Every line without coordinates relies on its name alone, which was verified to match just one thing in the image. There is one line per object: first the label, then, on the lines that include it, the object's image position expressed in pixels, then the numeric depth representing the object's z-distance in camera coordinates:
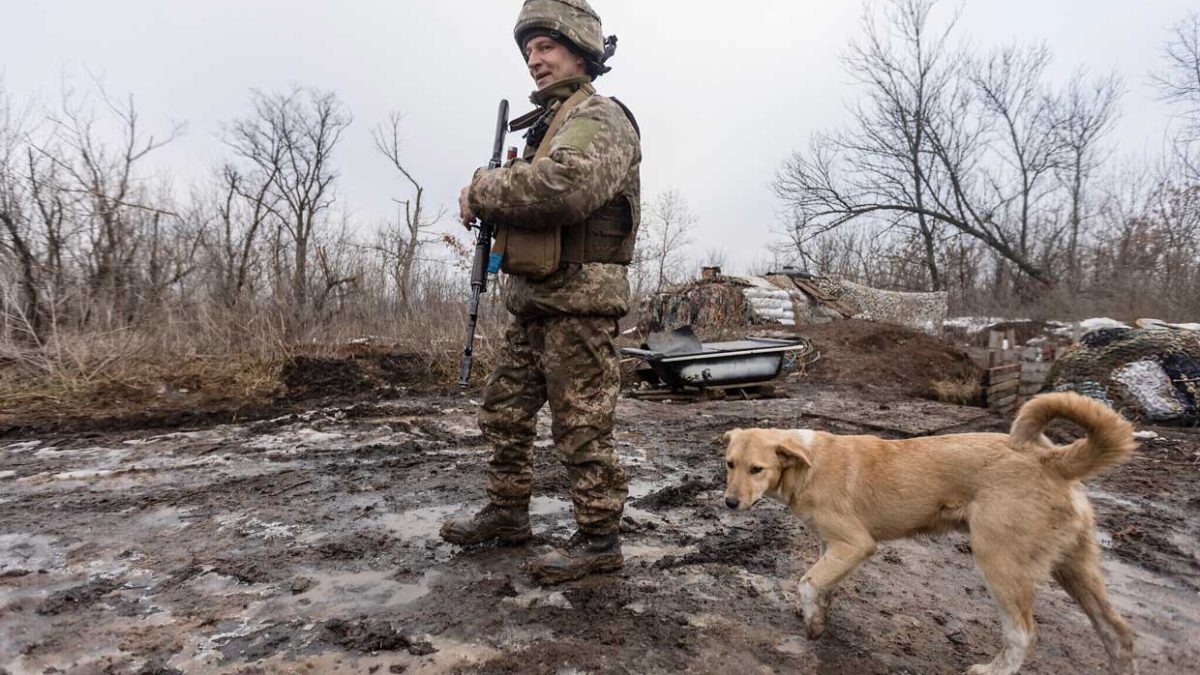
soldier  2.46
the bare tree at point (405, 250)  12.58
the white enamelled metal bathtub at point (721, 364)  8.51
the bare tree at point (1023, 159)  23.62
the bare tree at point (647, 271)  23.10
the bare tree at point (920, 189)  22.41
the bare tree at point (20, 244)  7.88
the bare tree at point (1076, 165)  23.94
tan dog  2.04
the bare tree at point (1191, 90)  18.42
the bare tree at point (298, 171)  22.61
